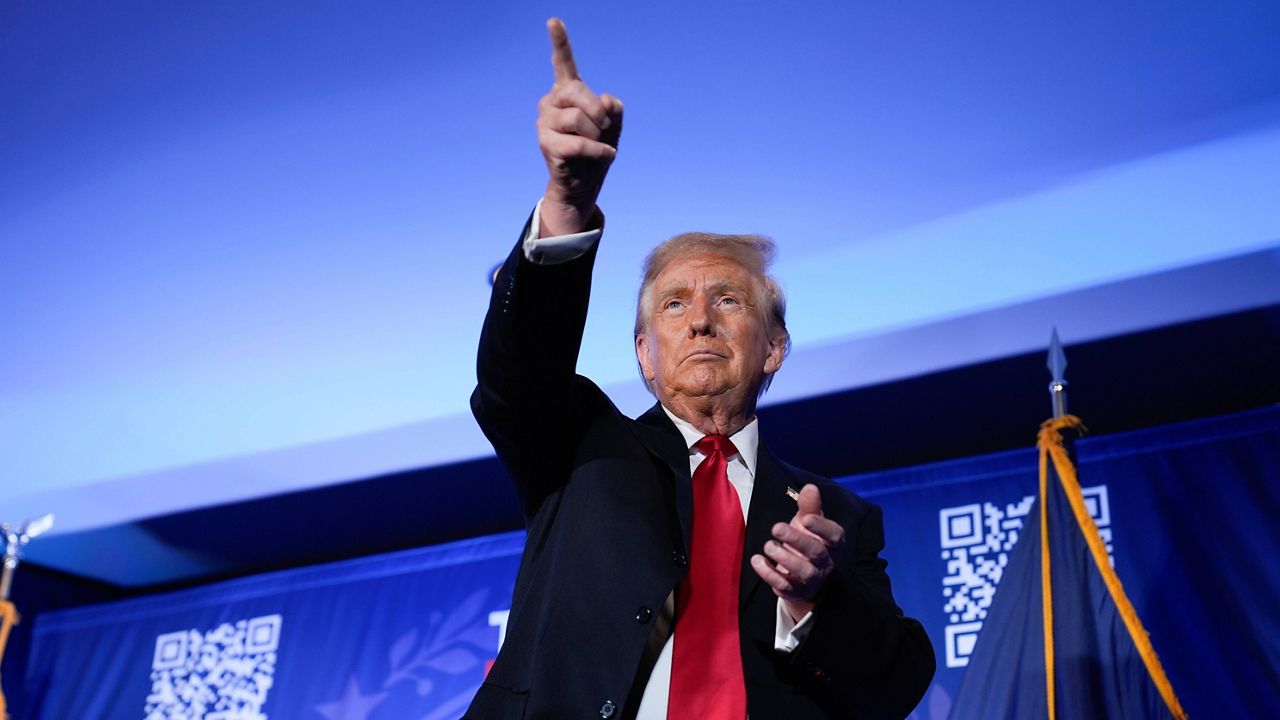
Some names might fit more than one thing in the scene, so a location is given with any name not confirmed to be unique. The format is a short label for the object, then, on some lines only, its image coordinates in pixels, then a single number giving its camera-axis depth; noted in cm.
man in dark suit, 142
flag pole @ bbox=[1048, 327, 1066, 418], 310
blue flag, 269
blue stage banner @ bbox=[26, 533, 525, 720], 441
